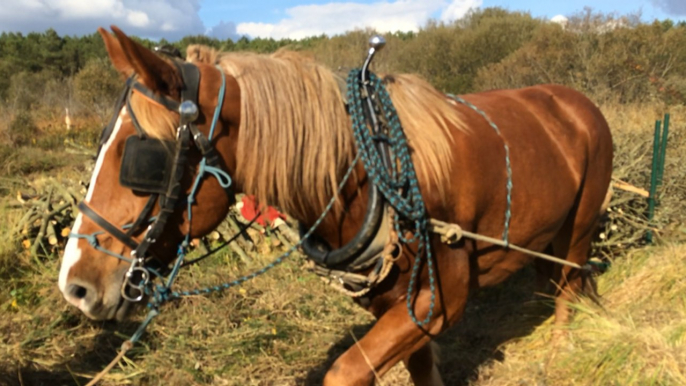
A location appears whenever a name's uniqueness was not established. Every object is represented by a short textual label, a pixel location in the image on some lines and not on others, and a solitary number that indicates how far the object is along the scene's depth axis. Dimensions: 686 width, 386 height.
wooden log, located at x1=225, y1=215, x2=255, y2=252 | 5.55
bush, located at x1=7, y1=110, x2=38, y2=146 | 14.15
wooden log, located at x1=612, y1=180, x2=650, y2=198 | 4.57
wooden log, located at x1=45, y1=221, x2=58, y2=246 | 5.32
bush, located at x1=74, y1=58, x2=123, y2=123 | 17.97
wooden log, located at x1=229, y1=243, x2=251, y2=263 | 5.34
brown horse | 1.82
